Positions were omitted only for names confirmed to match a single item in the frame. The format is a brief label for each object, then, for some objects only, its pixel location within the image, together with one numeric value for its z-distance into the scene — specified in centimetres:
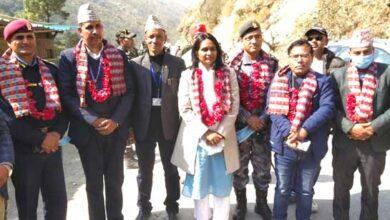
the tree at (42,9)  3219
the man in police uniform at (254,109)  391
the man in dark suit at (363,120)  337
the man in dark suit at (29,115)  316
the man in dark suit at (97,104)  357
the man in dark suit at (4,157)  254
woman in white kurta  360
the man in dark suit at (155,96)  396
